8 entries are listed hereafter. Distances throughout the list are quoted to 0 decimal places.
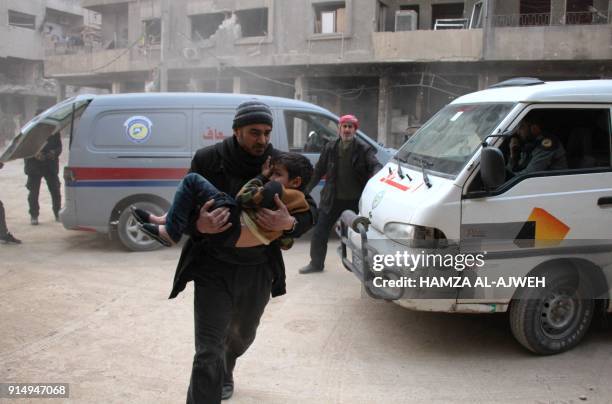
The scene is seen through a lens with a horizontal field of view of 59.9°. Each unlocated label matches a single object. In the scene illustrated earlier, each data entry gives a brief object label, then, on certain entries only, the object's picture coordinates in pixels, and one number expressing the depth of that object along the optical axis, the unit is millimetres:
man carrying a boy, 2404
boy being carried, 2322
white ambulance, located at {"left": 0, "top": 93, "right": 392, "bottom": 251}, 6555
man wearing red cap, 5461
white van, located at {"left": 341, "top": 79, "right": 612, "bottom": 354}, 3486
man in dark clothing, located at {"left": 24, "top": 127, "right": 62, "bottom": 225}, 7969
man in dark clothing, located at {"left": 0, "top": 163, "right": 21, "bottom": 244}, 6895
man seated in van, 3697
